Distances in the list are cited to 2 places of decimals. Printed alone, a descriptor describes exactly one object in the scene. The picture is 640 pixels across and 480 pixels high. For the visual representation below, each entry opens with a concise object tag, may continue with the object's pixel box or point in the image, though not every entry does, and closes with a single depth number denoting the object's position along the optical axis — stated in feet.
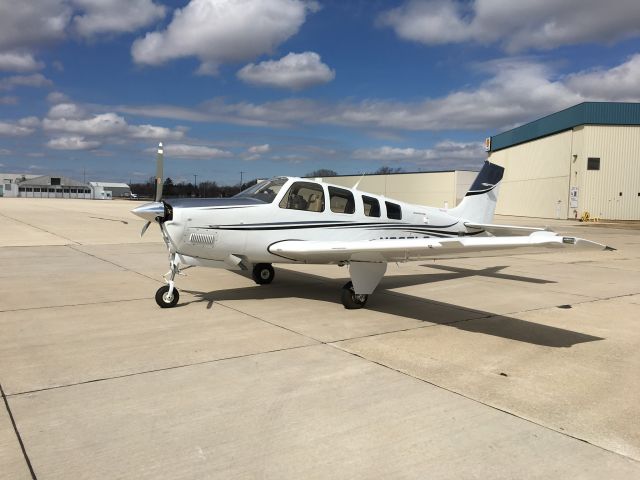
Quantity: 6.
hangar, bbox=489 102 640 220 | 134.82
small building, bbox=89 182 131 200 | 554.05
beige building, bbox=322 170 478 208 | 214.90
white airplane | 22.93
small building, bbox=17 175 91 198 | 445.78
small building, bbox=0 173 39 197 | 447.83
